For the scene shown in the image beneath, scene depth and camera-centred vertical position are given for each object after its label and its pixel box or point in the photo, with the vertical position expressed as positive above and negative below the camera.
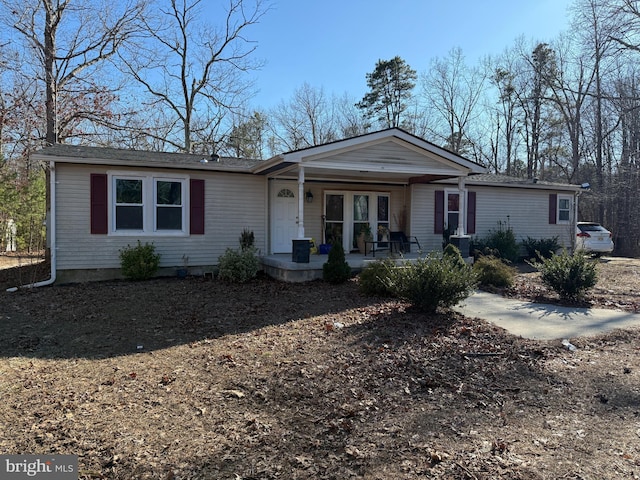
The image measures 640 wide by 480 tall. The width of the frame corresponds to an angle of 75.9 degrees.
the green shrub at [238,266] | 9.24 -0.76
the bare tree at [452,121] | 27.61 +7.65
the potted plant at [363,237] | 12.23 -0.11
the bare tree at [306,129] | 28.31 +7.17
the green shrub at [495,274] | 8.99 -0.87
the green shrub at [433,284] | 5.83 -0.72
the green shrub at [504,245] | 12.89 -0.34
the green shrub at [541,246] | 13.80 -0.39
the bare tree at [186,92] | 21.14 +7.47
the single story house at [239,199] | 9.19 +0.91
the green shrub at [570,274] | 7.37 -0.73
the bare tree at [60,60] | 14.37 +6.37
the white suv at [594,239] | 14.88 -0.16
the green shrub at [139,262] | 9.25 -0.68
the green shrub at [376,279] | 7.44 -0.84
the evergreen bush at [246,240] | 10.56 -0.18
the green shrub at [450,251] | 9.64 -0.41
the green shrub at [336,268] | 8.67 -0.73
